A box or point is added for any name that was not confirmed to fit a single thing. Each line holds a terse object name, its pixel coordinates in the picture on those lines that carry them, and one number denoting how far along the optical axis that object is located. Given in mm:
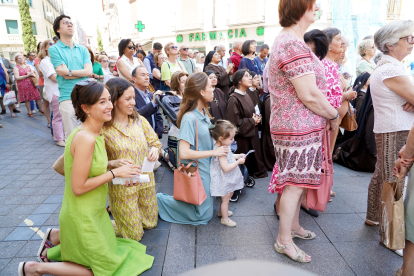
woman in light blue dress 2639
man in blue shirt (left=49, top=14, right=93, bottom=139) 3867
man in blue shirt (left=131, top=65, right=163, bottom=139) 3611
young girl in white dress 2736
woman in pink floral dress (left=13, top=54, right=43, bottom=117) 8398
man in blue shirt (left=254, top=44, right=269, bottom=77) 6207
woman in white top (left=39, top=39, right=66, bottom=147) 5254
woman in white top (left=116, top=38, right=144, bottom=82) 4551
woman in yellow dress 2494
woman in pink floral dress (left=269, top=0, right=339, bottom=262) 1968
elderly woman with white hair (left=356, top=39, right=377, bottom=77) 4547
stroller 3622
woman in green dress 1896
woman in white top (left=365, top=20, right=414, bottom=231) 2275
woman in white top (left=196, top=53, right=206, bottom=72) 10688
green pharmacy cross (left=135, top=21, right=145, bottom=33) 20983
